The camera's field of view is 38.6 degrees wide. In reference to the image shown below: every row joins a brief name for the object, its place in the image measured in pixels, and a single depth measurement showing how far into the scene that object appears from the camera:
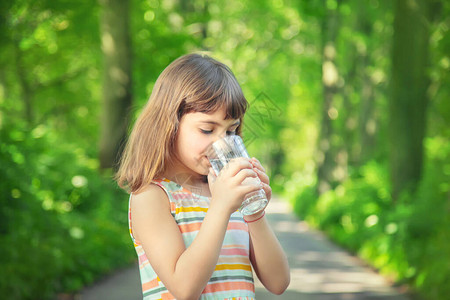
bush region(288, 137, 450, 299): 7.95
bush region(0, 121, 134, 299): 6.92
